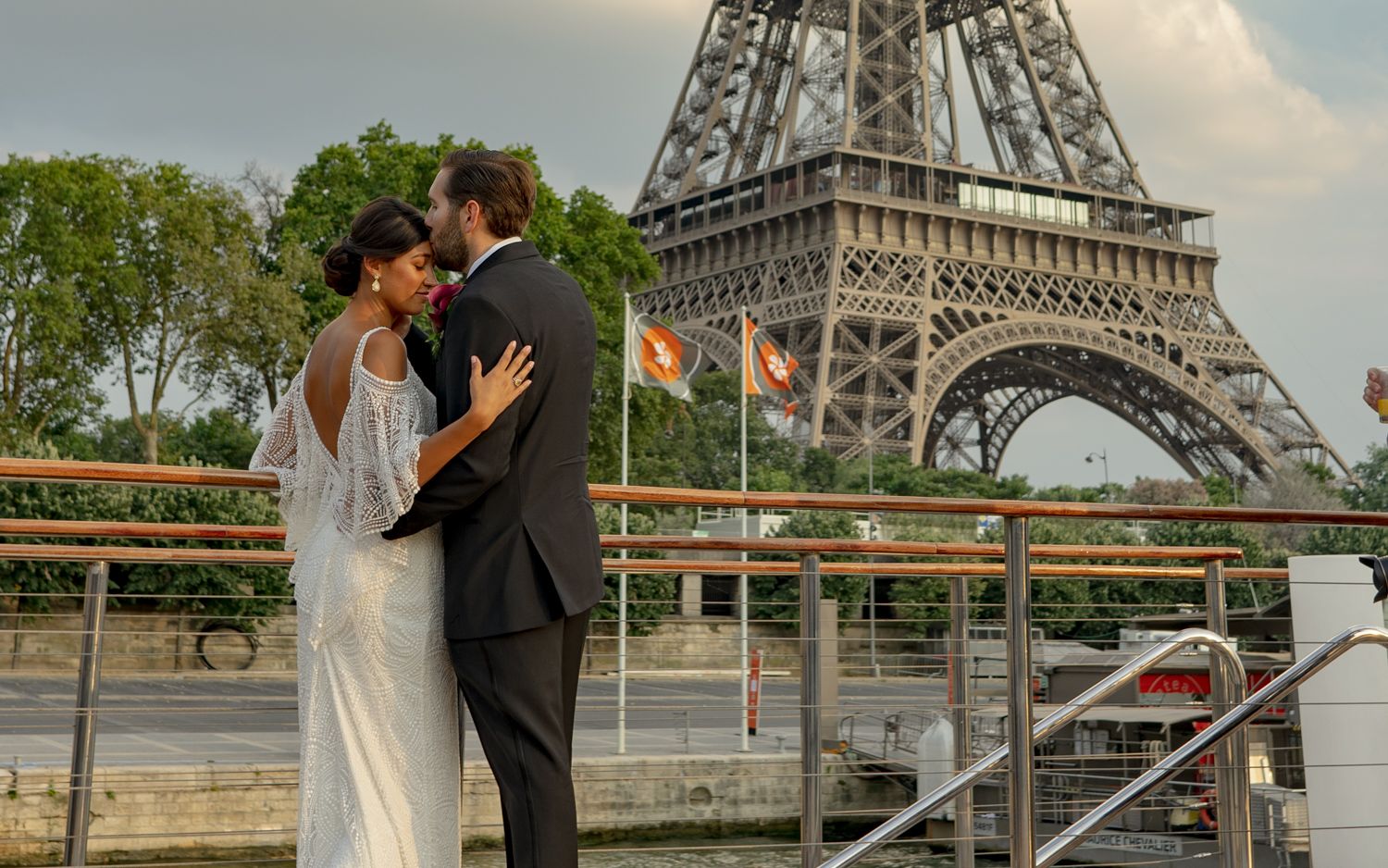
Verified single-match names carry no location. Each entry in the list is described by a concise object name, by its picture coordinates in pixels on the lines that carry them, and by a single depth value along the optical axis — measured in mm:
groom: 3080
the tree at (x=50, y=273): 27766
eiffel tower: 42062
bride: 3119
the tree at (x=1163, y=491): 50809
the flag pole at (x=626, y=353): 20891
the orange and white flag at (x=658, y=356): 22375
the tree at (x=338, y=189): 29281
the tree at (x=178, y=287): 28719
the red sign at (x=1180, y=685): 15844
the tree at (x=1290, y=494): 43781
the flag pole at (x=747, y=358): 23716
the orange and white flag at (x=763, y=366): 23906
